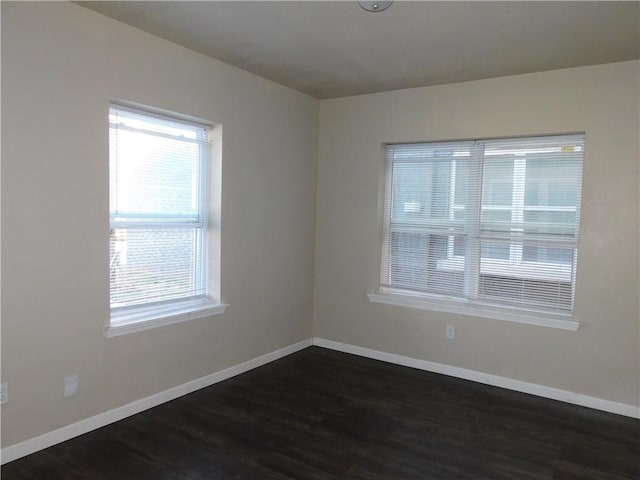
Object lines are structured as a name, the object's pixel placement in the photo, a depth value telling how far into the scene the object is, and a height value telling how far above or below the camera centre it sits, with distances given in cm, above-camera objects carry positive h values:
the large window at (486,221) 351 -1
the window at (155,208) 294 +1
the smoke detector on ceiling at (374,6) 237 +111
